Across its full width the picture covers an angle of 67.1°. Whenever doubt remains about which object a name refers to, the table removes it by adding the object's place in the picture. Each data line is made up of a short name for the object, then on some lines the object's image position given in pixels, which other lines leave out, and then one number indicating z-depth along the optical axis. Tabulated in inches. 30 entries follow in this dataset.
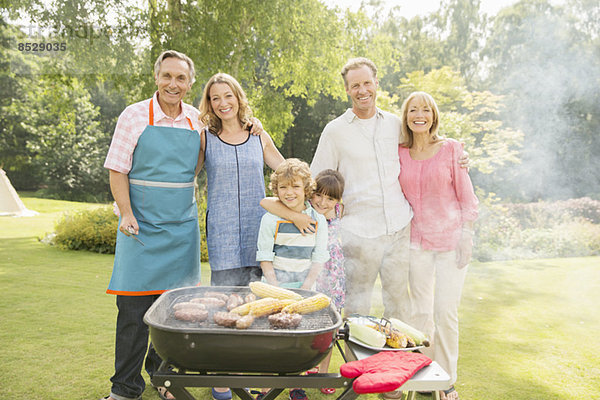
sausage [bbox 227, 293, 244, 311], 81.8
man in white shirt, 117.9
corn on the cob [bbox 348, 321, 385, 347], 85.8
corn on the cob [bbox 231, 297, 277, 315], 77.6
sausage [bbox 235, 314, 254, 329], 71.6
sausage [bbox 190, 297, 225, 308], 82.7
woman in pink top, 117.4
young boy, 103.2
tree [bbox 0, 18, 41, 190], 839.7
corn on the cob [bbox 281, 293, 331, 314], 79.3
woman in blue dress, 109.3
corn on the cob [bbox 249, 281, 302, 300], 84.4
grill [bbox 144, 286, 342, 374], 68.5
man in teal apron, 107.1
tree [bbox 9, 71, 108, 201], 861.8
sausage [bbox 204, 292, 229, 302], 87.3
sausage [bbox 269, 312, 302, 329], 73.5
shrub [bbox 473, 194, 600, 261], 399.9
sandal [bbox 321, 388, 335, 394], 131.0
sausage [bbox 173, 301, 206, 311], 79.3
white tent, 581.6
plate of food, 86.0
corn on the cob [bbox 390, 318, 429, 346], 91.4
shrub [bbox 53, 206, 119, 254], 363.3
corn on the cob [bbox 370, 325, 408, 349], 87.7
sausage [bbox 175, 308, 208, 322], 76.0
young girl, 114.4
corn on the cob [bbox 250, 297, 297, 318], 77.7
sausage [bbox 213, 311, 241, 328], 73.1
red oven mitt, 69.7
